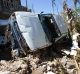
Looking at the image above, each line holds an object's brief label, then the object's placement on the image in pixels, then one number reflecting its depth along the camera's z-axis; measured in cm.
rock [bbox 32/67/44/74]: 292
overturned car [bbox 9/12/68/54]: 324
